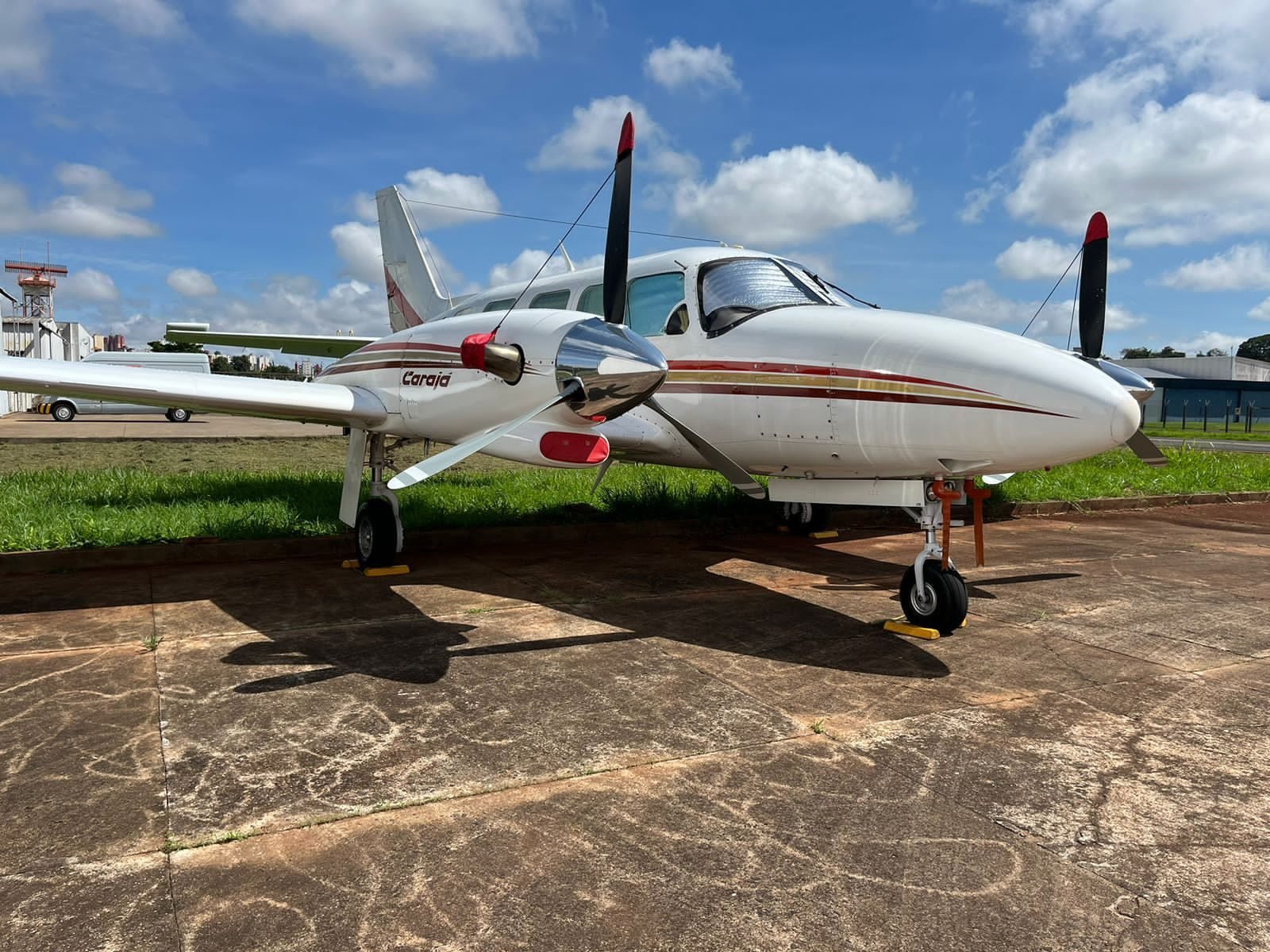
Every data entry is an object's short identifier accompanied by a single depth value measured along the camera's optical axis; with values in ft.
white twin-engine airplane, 17.34
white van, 103.30
